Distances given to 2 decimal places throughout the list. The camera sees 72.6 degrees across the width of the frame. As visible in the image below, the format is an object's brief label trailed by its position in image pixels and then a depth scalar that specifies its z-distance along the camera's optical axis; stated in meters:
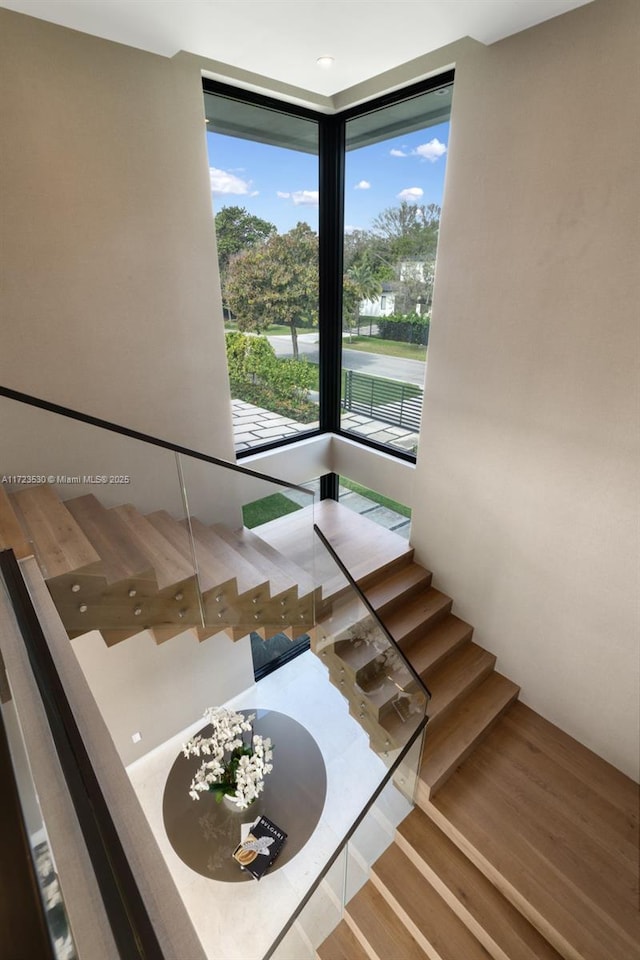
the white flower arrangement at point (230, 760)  3.69
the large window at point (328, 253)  3.71
